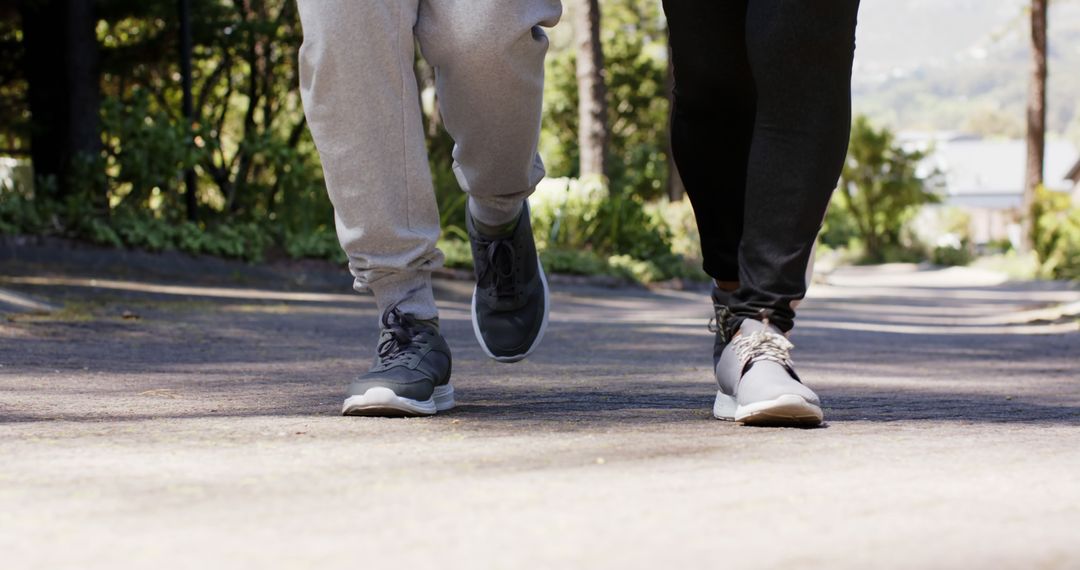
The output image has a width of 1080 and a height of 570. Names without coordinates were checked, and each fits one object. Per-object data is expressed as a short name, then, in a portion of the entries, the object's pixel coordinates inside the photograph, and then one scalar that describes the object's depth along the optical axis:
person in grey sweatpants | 2.64
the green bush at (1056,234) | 24.75
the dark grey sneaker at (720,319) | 2.86
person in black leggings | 2.64
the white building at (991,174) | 103.62
